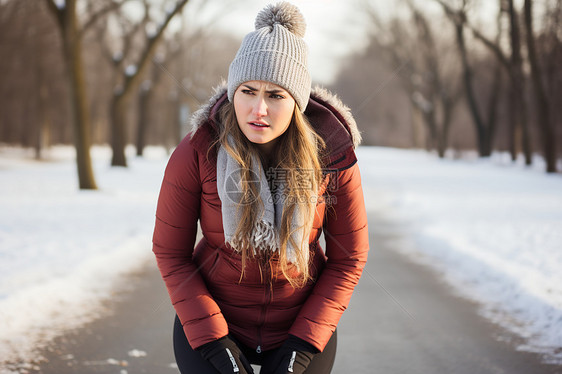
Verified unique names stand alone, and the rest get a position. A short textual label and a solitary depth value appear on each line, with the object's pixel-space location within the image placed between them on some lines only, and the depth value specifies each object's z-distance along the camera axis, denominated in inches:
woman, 82.0
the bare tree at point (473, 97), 1002.6
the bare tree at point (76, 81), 478.9
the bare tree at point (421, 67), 1315.3
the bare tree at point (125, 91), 600.8
